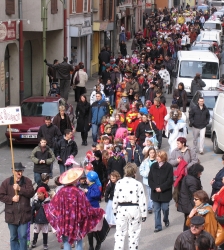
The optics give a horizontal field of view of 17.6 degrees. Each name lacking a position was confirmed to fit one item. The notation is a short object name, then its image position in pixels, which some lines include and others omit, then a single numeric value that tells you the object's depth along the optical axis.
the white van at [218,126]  19.28
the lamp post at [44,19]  25.99
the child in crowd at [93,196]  11.48
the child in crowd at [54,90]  26.58
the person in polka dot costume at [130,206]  10.73
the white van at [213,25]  54.27
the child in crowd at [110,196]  12.01
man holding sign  10.74
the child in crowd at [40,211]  11.69
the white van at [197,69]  29.11
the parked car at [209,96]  23.08
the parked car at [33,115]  20.05
